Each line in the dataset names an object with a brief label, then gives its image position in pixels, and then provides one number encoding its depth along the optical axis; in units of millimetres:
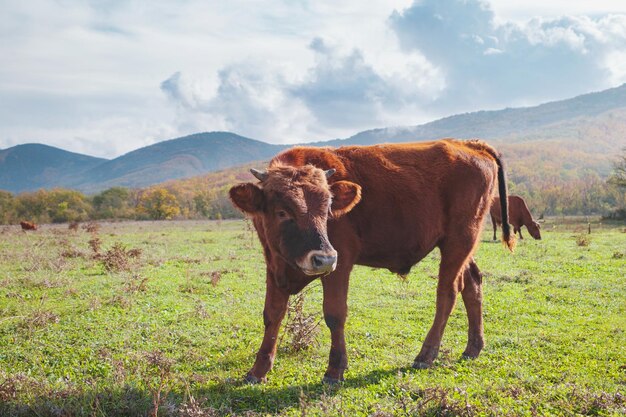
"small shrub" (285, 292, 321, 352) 8500
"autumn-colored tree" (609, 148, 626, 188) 62625
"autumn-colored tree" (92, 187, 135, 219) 91688
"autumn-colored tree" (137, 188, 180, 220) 95562
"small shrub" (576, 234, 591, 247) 25488
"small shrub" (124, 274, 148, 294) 13912
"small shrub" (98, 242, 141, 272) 18172
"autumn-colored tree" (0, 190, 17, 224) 77694
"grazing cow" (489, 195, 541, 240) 30984
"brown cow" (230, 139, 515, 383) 6605
